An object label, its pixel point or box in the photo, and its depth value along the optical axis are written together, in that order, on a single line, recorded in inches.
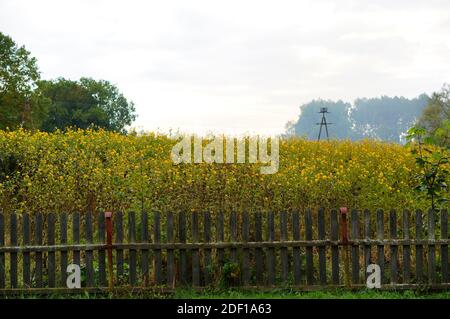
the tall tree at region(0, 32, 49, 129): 1605.6
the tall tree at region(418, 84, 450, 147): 2362.2
